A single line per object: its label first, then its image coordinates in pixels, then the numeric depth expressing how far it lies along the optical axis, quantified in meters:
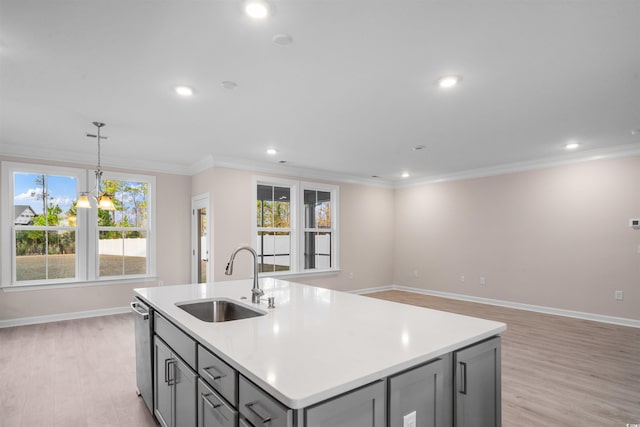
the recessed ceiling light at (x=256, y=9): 1.88
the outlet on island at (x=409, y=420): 1.30
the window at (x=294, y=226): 6.38
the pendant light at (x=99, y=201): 3.88
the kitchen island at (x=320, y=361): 1.13
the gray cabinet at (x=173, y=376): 1.76
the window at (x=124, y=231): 5.67
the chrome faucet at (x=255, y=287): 2.28
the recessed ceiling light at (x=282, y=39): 2.22
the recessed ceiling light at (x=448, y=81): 2.82
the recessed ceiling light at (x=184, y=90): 2.99
